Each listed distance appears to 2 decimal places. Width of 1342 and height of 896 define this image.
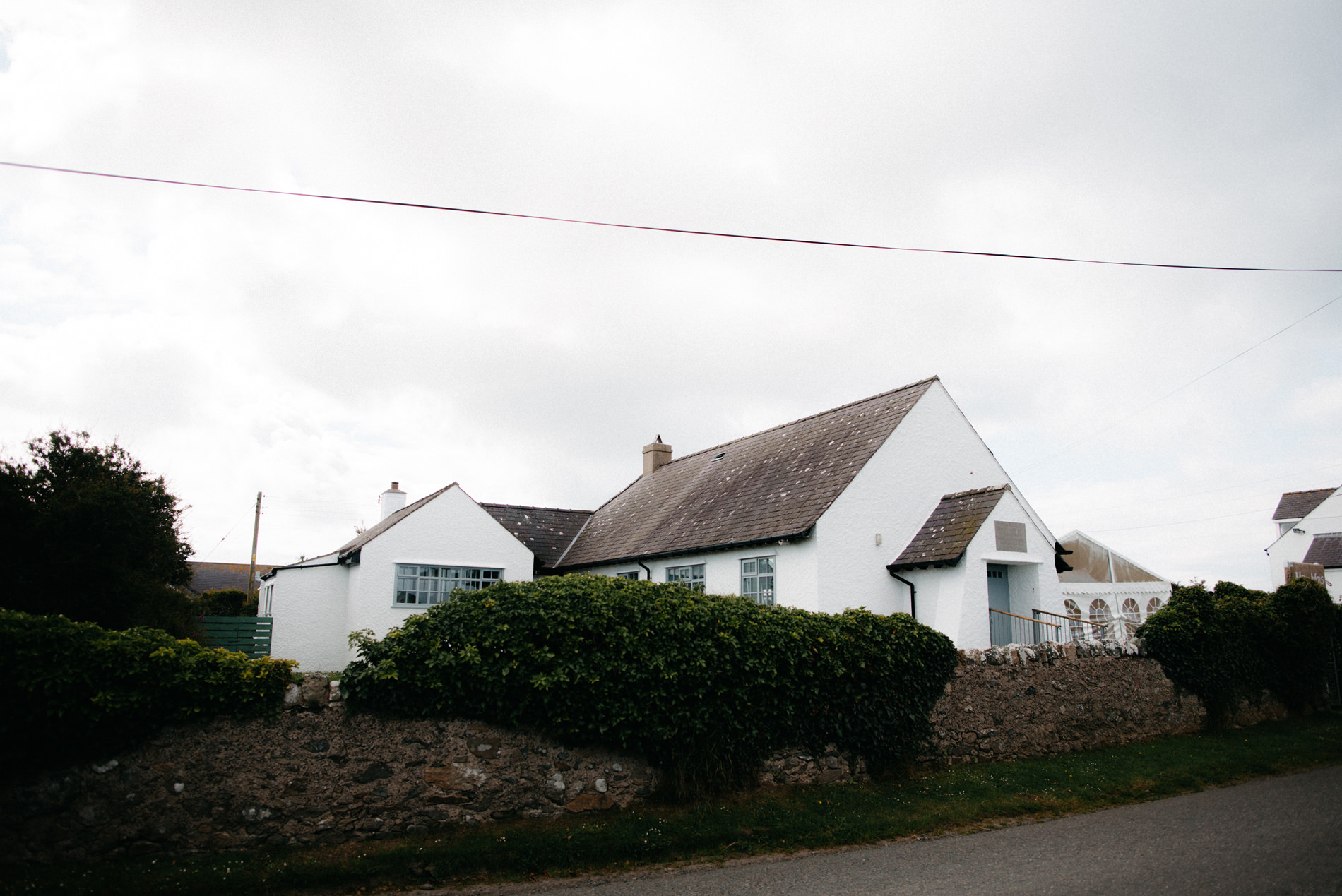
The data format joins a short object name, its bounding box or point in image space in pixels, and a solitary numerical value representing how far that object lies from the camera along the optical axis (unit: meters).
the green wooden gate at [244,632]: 22.12
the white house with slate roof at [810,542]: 16.52
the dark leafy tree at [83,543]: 16.19
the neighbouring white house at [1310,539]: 36.19
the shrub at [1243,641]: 14.44
